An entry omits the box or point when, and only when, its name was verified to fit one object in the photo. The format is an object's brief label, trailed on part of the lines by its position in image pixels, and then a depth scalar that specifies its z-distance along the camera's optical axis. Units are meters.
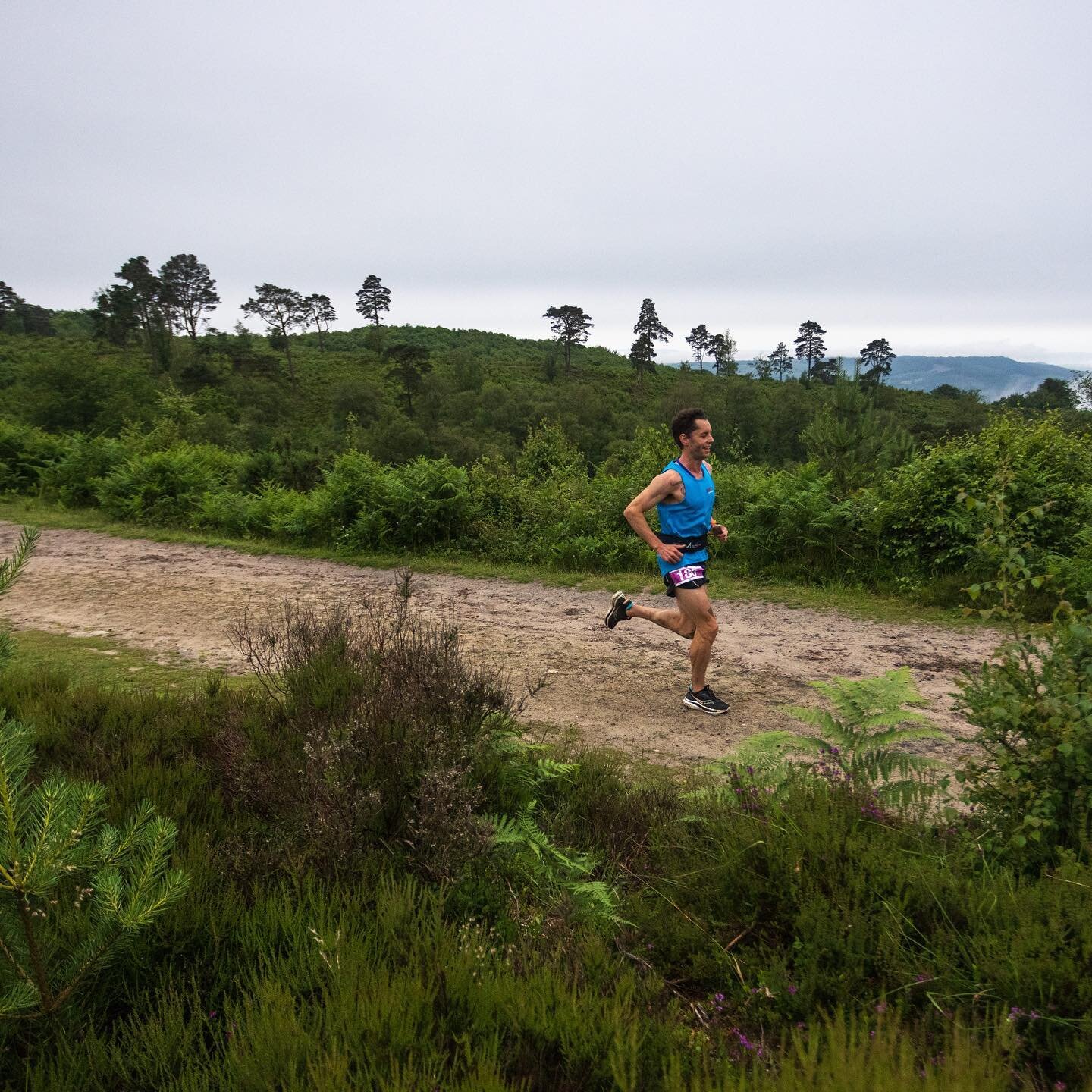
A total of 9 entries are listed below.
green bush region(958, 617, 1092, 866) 2.54
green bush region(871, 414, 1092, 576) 8.24
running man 5.57
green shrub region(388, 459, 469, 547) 11.59
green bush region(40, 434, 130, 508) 16.53
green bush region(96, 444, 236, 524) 14.72
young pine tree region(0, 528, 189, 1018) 1.85
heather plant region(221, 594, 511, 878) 2.89
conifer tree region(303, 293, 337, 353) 119.69
